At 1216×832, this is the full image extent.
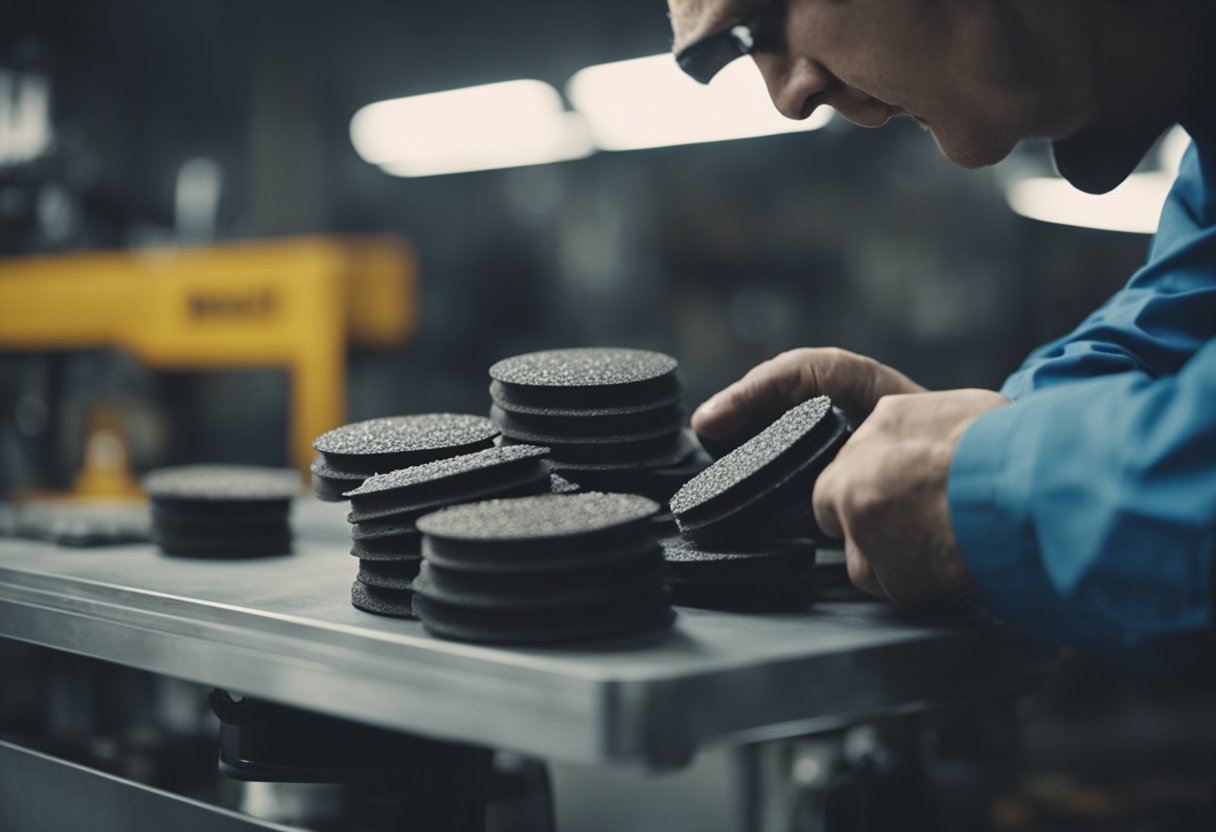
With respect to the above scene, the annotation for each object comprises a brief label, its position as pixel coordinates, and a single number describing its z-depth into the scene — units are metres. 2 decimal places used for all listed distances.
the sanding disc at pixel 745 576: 0.93
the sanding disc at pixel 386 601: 0.90
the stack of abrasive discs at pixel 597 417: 1.08
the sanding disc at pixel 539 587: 0.77
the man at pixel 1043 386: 0.70
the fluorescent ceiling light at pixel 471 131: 4.38
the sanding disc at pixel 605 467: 1.08
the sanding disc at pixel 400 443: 1.03
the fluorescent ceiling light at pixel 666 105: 3.72
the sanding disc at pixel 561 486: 1.01
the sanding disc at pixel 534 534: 0.77
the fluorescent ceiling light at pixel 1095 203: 5.00
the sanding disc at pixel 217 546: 1.31
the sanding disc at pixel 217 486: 1.33
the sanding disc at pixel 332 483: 1.07
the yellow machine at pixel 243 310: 2.69
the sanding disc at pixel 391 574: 0.91
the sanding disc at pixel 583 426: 1.09
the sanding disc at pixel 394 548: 0.92
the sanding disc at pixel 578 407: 1.08
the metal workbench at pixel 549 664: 0.66
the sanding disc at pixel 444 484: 0.92
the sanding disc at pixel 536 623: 0.76
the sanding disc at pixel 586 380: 1.08
